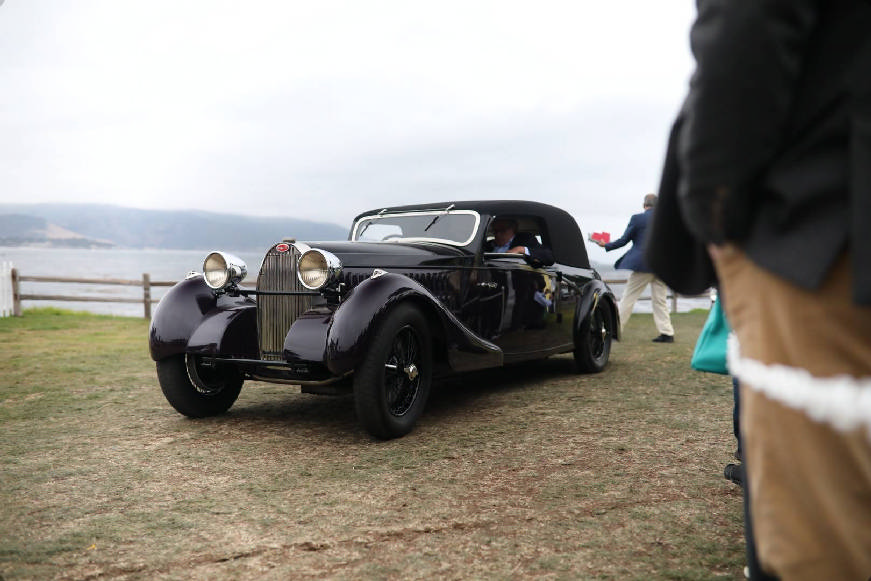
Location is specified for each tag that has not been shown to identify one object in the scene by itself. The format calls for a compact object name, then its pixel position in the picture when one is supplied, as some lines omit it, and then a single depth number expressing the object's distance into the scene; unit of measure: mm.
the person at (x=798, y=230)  1012
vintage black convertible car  3693
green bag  1935
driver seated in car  5309
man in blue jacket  8062
